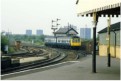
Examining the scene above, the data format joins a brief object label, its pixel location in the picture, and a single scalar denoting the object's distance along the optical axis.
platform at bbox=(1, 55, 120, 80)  14.76
